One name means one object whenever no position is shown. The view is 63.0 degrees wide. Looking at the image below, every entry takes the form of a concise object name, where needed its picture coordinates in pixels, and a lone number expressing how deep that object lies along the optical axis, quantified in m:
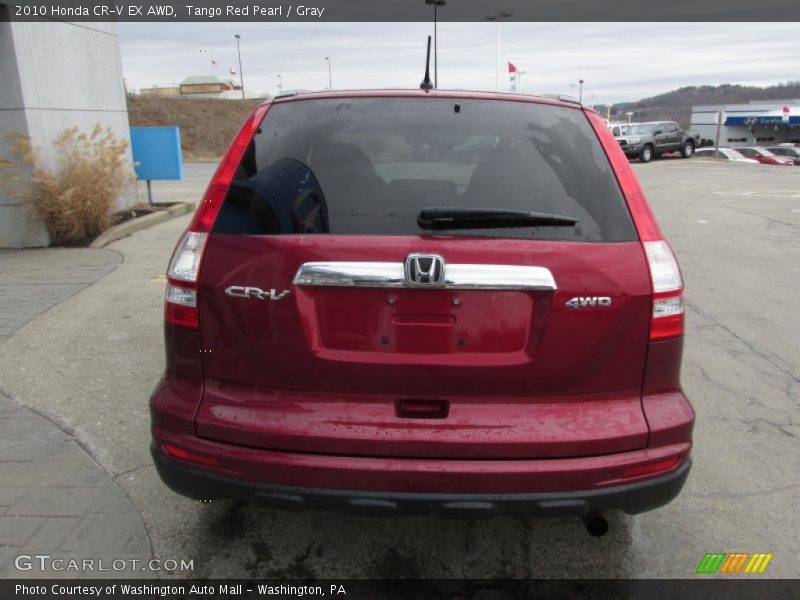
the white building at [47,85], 7.96
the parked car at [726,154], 33.01
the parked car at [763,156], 31.83
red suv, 2.11
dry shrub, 8.26
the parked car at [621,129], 32.09
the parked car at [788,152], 32.38
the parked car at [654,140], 31.83
